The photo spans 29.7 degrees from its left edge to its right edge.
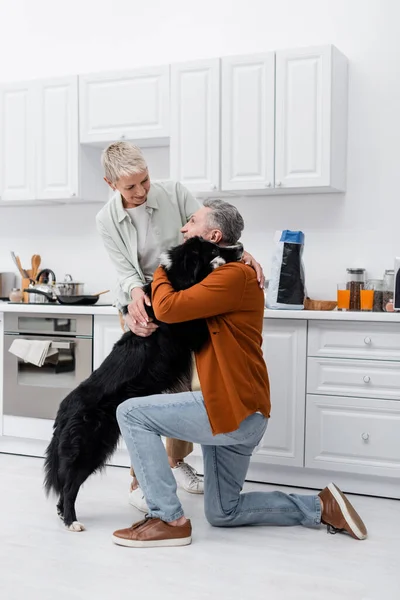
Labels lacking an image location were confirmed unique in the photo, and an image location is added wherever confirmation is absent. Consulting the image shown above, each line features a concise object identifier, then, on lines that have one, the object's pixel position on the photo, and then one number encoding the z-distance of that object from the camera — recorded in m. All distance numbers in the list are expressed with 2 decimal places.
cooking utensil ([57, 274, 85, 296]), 4.35
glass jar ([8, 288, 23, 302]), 4.59
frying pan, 4.17
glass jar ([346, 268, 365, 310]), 3.81
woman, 3.09
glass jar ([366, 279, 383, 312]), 3.75
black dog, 2.73
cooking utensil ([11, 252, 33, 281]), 4.70
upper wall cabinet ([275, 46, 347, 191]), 3.78
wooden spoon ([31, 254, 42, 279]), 4.74
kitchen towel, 3.98
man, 2.59
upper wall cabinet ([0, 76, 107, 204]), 4.36
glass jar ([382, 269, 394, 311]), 3.76
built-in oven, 3.95
